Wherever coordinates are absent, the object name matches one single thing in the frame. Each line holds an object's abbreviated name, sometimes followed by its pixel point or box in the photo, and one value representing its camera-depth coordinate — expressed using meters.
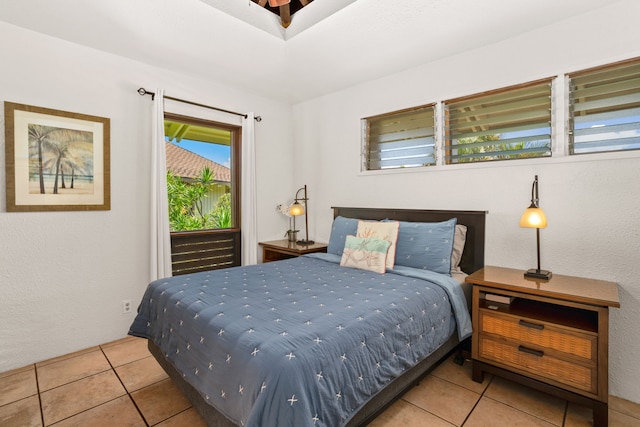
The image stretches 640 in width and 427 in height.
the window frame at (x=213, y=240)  3.33
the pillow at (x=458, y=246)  2.64
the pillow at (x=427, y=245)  2.52
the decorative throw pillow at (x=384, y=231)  2.62
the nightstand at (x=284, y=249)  3.49
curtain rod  2.95
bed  1.25
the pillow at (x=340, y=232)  3.13
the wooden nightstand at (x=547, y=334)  1.76
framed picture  2.39
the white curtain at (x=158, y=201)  2.98
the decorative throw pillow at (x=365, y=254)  2.58
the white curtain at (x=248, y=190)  3.68
